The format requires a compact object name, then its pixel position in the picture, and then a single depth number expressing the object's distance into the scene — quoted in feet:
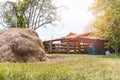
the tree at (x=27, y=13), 48.22
